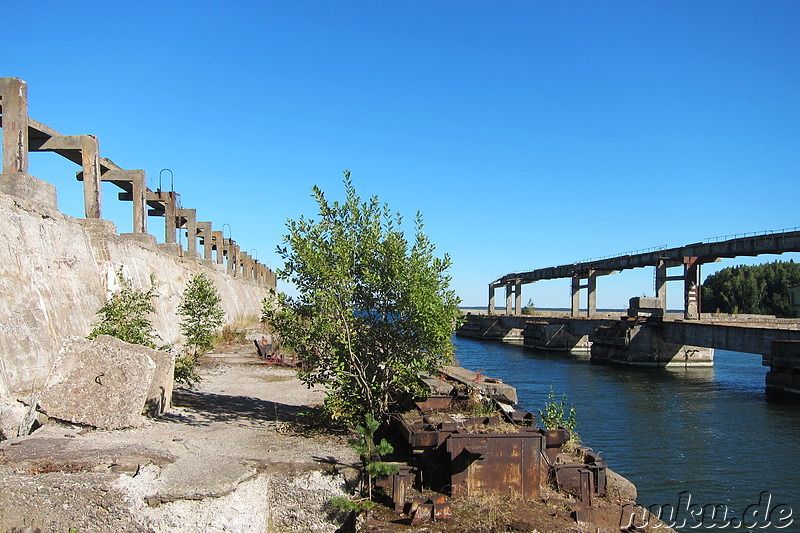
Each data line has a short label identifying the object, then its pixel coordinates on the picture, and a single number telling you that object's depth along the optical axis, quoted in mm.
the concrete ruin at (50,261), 8133
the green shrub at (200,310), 15688
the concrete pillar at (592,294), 59219
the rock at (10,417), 6684
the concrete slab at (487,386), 10626
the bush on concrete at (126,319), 9906
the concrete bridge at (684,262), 36534
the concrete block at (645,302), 44719
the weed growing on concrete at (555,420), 9797
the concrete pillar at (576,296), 63203
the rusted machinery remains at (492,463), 6906
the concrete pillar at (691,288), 44156
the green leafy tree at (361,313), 8898
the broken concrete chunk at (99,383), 7781
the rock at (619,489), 7605
